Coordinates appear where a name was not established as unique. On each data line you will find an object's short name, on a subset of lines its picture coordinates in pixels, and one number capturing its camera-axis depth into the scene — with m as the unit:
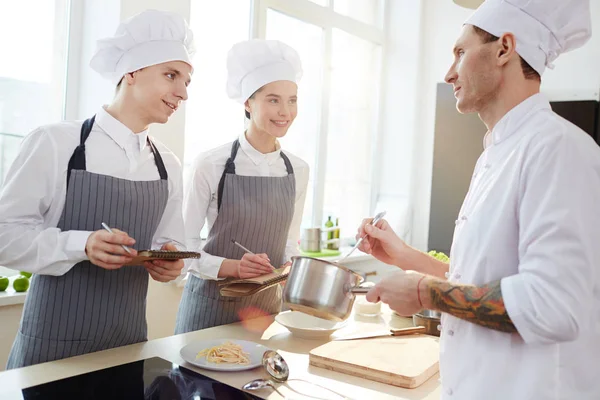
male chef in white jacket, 1.04
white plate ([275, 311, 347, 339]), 1.89
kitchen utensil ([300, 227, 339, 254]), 4.34
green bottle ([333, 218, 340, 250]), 4.67
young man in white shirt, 1.69
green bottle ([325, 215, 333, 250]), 4.66
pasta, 1.56
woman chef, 2.34
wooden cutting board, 1.53
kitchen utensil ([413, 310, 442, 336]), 1.93
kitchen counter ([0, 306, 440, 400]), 1.41
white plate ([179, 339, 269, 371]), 1.51
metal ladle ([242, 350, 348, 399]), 1.42
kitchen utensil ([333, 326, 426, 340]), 1.84
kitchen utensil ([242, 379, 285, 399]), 1.41
